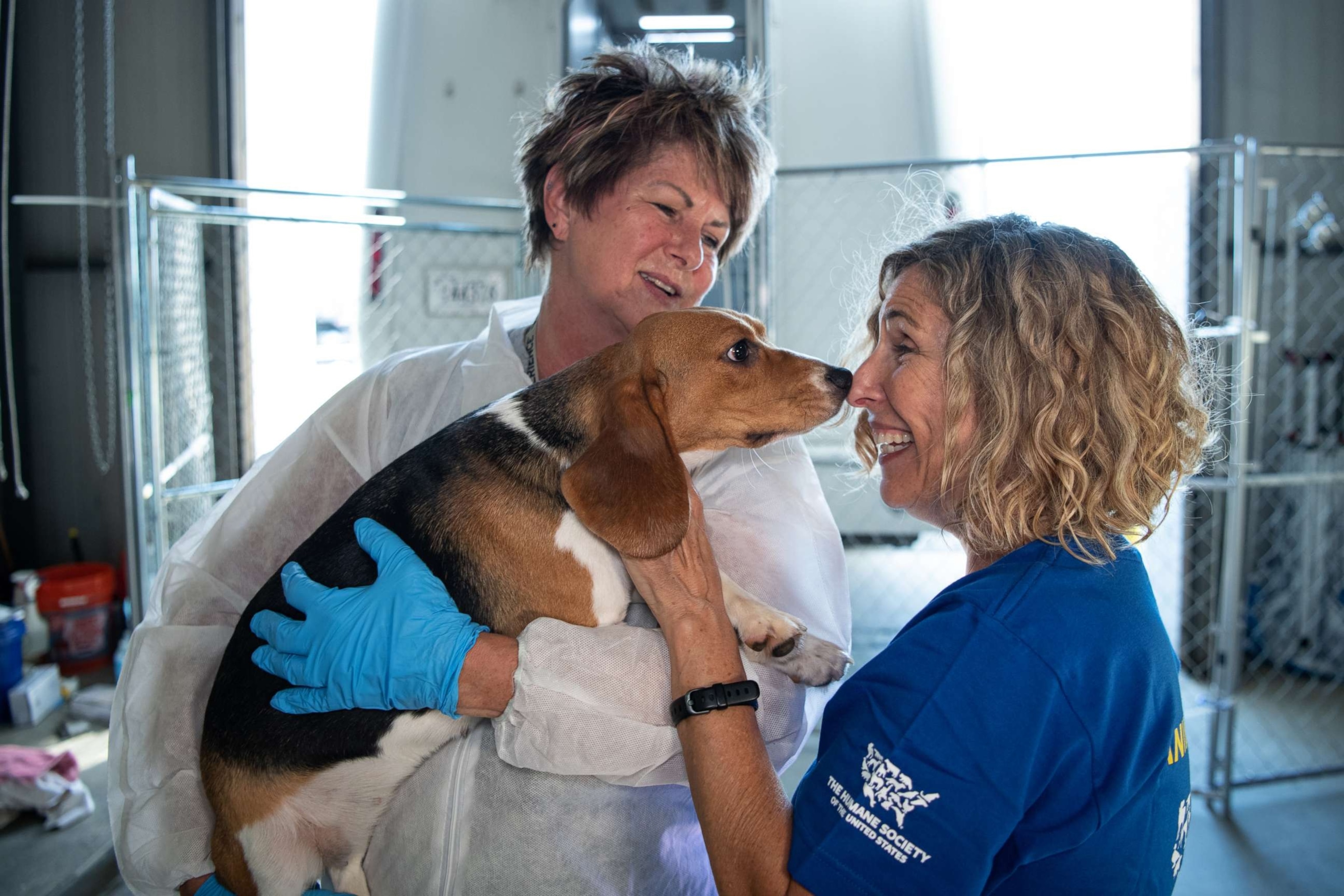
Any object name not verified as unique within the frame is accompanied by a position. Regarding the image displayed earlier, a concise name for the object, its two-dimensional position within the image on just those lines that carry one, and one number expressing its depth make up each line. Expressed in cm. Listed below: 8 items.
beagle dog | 147
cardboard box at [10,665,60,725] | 409
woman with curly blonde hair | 101
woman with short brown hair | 138
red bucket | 457
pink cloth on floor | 329
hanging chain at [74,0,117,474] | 499
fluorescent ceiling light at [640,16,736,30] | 477
